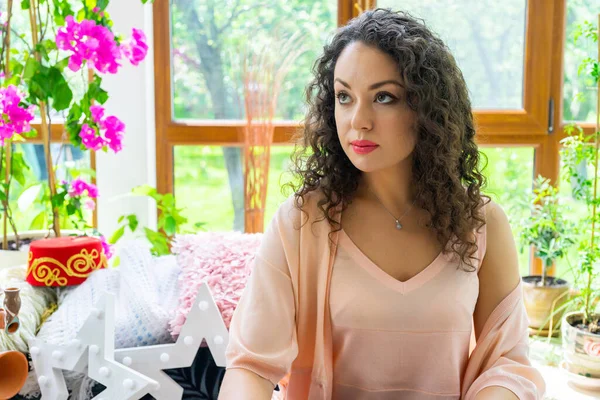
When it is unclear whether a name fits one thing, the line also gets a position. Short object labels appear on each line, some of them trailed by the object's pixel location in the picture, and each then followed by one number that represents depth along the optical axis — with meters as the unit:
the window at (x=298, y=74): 2.84
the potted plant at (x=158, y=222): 2.48
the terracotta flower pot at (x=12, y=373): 1.22
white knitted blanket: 1.46
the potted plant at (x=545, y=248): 2.60
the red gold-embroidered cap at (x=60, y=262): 1.75
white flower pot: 2.20
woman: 1.20
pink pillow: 1.57
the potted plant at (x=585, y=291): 2.22
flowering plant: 1.83
